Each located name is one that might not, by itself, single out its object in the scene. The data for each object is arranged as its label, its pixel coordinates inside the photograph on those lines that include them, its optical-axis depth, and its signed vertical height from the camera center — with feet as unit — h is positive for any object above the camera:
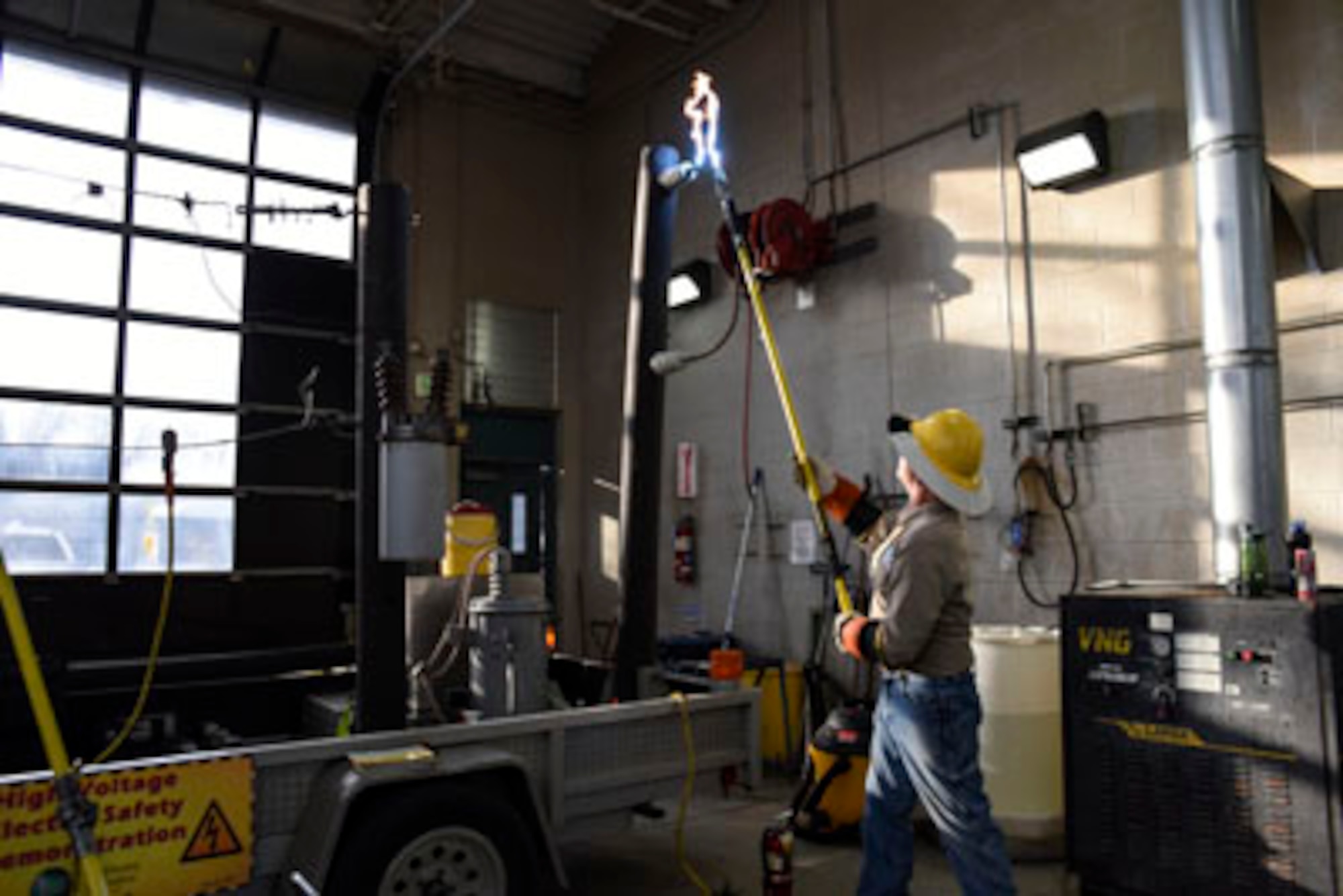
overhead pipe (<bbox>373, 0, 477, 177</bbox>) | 22.33 +11.67
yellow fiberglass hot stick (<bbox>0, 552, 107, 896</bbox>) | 6.66 -1.57
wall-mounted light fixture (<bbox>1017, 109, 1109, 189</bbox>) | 16.11 +6.38
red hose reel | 20.63 +6.27
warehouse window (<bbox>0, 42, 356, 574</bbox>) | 17.03 +4.19
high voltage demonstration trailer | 8.02 -2.47
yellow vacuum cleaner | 14.76 -3.86
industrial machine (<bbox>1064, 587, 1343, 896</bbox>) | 9.95 -2.32
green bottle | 10.84 -0.39
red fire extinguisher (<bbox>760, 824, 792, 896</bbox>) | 10.11 -3.39
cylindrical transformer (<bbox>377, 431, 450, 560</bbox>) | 10.18 +0.37
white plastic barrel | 13.91 -3.04
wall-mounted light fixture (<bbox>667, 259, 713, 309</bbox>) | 24.29 +6.32
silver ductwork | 11.84 +3.03
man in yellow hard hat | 9.58 -1.34
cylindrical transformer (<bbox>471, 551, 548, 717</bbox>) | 10.90 -1.35
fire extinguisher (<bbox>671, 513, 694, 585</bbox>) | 24.17 -0.40
